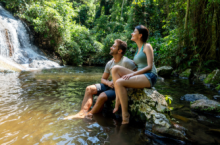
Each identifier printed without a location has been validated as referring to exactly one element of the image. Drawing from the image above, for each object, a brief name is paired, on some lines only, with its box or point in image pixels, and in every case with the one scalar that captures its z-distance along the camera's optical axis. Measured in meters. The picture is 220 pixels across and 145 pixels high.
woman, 2.66
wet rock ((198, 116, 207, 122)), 2.91
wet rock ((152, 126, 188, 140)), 2.07
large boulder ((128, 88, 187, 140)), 2.14
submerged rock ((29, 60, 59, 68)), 11.81
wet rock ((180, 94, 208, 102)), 4.15
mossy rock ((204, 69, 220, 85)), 6.17
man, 3.04
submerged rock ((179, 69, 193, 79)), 8.57
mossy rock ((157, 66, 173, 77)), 9.23
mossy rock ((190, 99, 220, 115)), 3.24
